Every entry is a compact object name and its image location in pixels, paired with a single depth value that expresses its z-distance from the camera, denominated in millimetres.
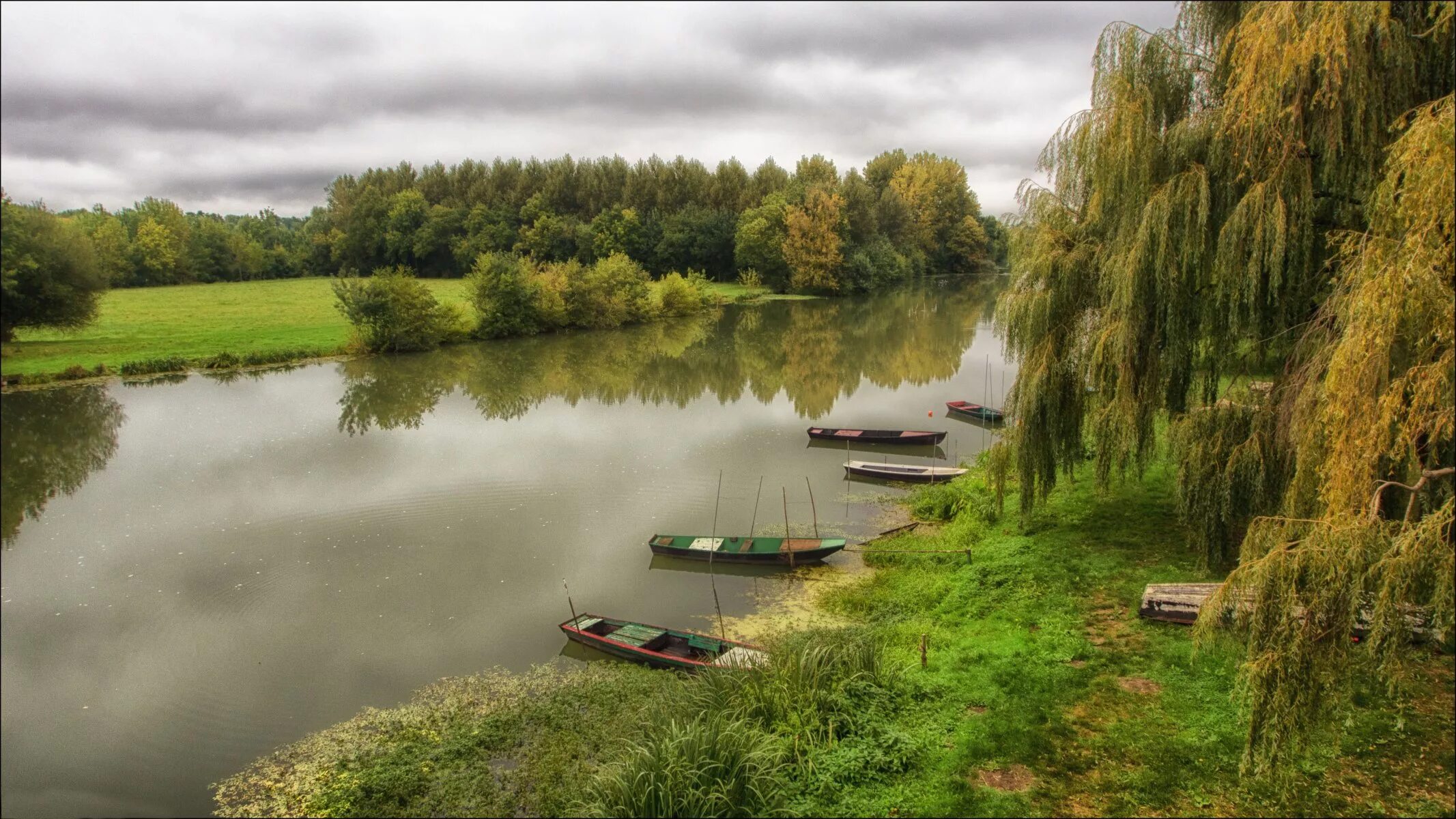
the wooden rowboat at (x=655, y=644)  12039
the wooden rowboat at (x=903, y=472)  21641
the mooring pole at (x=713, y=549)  15909
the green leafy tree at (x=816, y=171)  87438
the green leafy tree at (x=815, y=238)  74062
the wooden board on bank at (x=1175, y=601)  11016
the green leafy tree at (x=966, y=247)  99250
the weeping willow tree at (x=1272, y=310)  5902
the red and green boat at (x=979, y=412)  27745
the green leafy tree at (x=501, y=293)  48125
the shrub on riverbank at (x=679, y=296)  61938
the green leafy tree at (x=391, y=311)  41281
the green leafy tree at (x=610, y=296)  53625
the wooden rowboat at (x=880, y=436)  25484
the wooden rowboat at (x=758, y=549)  16141
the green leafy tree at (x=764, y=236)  75188
